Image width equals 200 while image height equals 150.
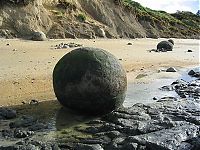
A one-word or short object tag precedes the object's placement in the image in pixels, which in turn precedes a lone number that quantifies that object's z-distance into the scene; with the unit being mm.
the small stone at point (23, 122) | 5146
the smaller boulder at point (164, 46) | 17699
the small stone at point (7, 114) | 5501
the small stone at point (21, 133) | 4762
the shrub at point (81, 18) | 20193
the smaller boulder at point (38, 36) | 15637
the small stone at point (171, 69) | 11425
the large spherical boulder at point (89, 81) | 5424
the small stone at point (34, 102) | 6417
